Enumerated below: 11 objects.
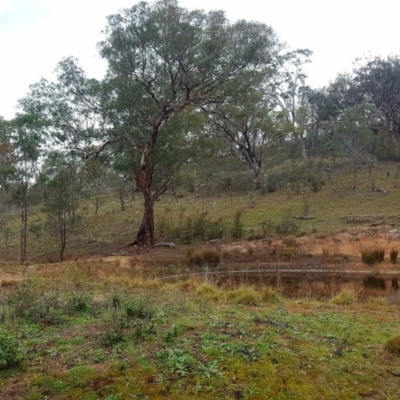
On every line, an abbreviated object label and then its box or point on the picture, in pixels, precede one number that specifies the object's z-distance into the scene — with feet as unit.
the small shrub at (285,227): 71.94
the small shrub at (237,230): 72.13
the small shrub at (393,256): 57.11
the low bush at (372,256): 57.72
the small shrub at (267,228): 72.09
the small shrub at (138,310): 22.99
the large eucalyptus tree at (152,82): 66.59
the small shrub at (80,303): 26.00
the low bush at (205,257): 61.31
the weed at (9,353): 17.08
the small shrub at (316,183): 107.51
